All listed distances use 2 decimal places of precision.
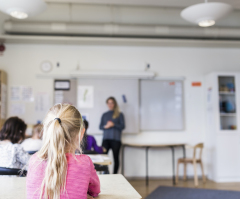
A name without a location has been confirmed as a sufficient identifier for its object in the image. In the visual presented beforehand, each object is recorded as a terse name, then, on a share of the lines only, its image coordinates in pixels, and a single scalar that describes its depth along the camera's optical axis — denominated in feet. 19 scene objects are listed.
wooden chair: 14.99
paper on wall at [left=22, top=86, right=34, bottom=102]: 16.42
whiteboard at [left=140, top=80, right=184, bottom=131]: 17.15
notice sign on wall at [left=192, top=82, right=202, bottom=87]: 17.73
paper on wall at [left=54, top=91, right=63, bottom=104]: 16.60
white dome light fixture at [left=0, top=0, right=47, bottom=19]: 9.66
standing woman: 15.69
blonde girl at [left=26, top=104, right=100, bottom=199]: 3.71
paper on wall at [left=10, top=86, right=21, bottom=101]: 16.38
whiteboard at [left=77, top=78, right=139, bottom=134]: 16.69
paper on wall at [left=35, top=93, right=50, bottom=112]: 16.43
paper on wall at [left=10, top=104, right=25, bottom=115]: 16.31
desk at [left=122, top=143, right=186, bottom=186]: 15.99
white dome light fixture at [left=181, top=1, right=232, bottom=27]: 10.41
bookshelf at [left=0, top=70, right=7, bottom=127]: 15.52
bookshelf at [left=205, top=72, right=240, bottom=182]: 16.37
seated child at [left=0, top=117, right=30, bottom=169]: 7.11
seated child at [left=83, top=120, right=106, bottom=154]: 10.96
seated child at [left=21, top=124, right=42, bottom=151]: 9.63
